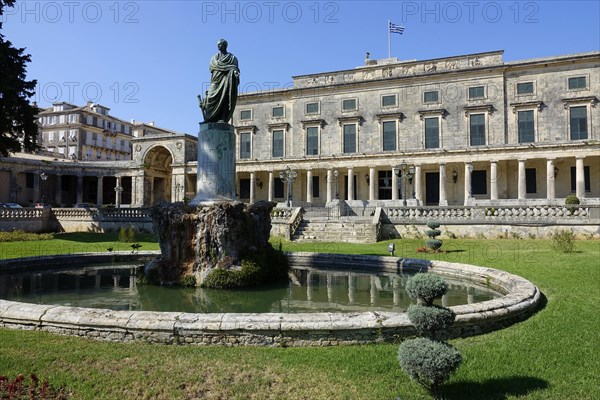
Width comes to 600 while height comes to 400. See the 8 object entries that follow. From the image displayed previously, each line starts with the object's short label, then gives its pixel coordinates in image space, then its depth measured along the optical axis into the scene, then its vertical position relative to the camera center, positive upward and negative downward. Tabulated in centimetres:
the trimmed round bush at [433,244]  1730 -141
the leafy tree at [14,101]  2134 +604
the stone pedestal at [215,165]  1142 +132
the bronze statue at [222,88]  1169 +359
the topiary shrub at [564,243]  1559 -127
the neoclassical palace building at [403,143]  3488 +692
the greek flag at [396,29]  4431 +1979
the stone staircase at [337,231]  2398 -119
